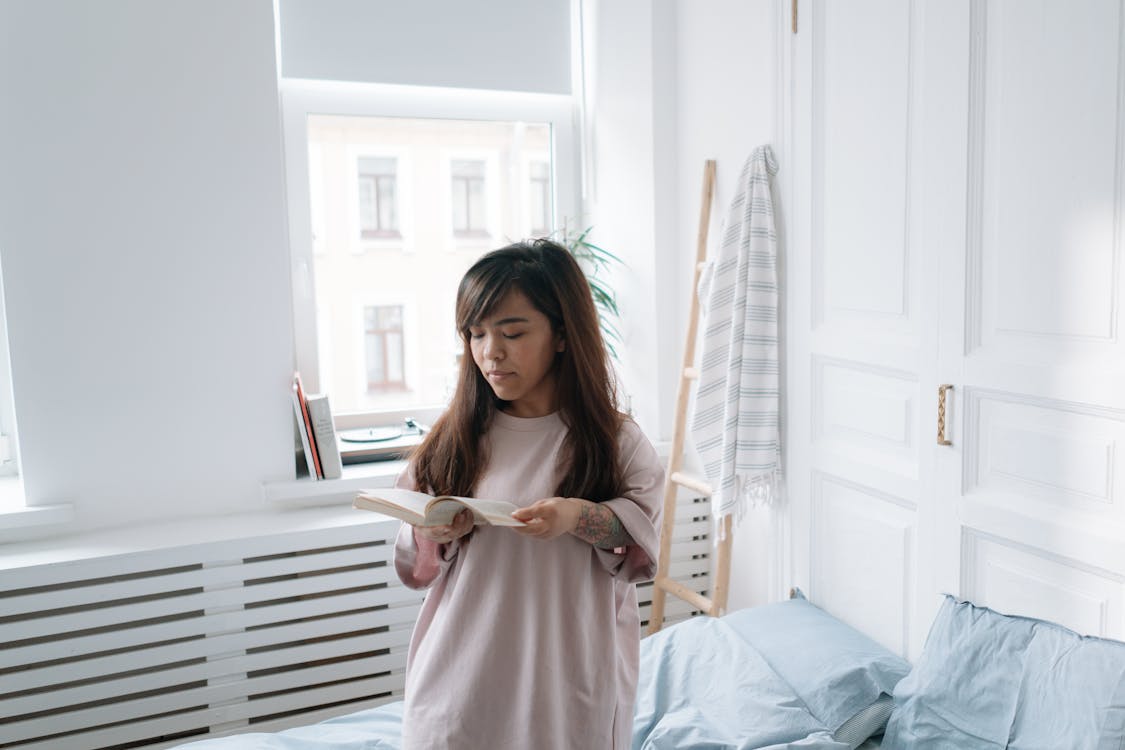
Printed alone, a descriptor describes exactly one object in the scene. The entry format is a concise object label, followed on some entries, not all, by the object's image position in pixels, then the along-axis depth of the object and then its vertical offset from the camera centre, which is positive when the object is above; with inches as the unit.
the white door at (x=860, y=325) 70.9 -3.0
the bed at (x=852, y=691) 52.6 -29.8
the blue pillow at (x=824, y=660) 66.4 -29.9
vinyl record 107.6 -16.4
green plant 114.4 +3.5
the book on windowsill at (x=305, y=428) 97.6 -13.8
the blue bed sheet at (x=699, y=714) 63.5 -31.9
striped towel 85.9 -4.1
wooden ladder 93.9 -22.1
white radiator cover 81.7 -32.9
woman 43.5 -12.3
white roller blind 103.9 +32.1
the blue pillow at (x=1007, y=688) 50.6 -25.1
